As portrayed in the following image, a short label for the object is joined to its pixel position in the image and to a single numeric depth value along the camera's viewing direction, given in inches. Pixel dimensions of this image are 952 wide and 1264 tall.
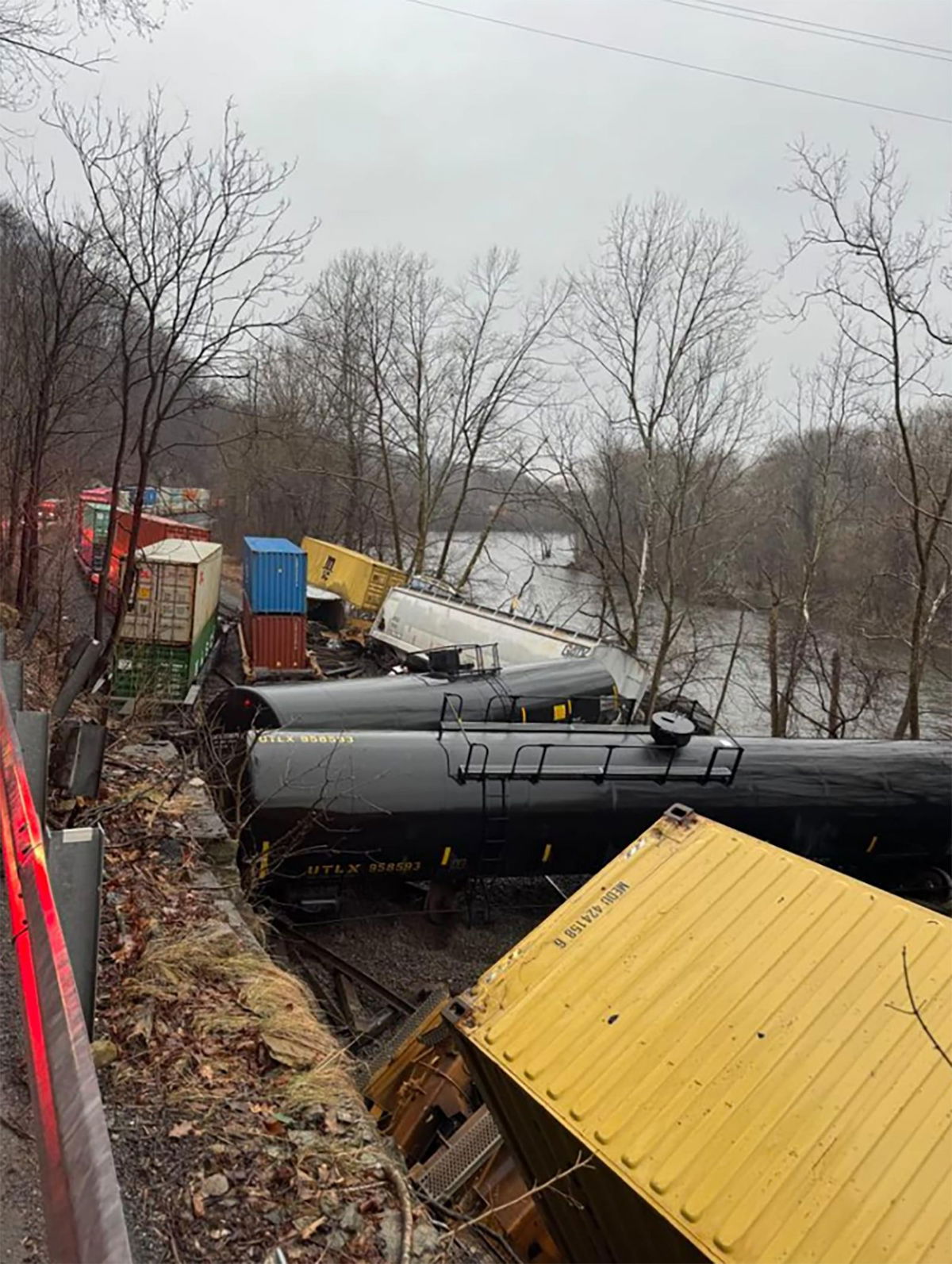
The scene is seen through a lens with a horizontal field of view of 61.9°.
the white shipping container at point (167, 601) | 667.4
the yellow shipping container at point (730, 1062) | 145.3
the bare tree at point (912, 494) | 639.1
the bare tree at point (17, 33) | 317.4
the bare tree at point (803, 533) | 975.0
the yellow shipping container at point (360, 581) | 1134.4
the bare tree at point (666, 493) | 1035.3
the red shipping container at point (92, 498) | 979.3
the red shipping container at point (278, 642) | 836.0
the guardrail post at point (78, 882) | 109.7
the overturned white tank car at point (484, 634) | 727.1
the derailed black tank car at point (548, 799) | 362.9
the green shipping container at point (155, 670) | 627.5
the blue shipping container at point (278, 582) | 845.8
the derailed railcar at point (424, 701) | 458.3
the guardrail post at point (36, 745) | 153.3
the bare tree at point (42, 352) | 597.0
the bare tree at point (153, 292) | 510.6
